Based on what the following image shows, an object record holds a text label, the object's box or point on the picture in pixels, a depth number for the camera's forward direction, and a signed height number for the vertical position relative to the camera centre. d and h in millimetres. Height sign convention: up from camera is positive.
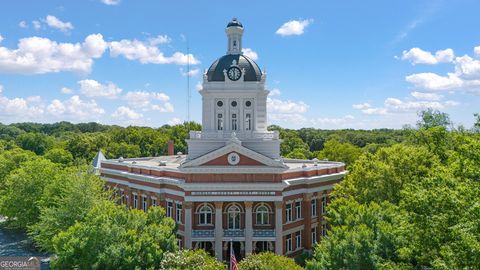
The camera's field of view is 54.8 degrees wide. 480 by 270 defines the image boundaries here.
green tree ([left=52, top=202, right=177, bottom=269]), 30047 -6707
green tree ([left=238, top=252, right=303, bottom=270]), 26531 -7031
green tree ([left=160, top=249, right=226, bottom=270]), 28877 -7541
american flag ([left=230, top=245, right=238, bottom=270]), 28211 -7532
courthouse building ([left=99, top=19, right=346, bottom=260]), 41000 -3555
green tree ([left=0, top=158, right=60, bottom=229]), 57594 -6174
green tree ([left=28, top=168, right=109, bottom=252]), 41156 -5678
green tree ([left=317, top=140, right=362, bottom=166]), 76188 -1598
